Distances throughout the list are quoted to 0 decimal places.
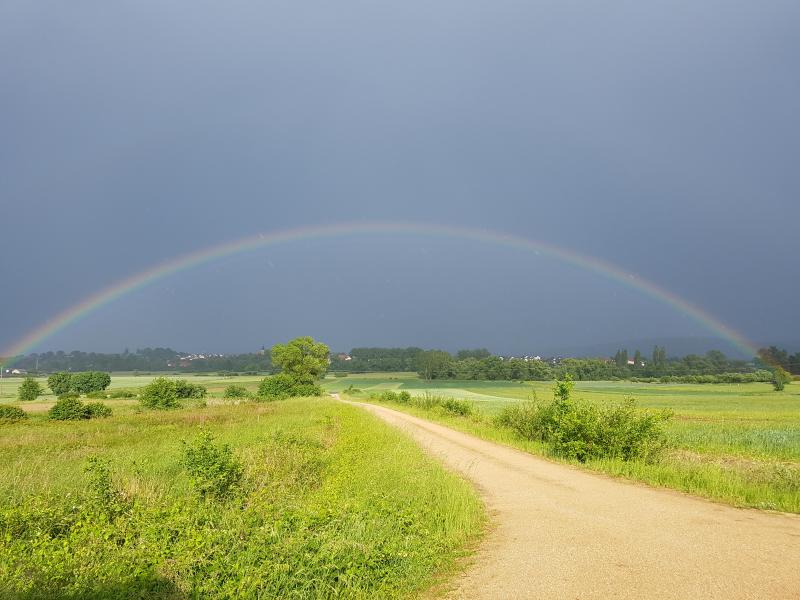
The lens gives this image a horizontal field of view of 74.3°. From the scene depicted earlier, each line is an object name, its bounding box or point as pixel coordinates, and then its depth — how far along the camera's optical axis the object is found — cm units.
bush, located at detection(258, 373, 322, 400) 8298
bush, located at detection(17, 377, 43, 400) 7938
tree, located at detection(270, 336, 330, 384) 10450
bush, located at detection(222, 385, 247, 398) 8437
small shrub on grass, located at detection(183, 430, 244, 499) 1107
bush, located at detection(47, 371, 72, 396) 9388
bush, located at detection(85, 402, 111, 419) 4588
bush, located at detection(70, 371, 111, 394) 9588
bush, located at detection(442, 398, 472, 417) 4255
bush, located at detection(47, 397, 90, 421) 4228
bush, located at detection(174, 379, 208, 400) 7276
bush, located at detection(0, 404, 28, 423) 3803
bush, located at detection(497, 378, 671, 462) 1658
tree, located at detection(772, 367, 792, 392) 9096
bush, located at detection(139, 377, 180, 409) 5906
